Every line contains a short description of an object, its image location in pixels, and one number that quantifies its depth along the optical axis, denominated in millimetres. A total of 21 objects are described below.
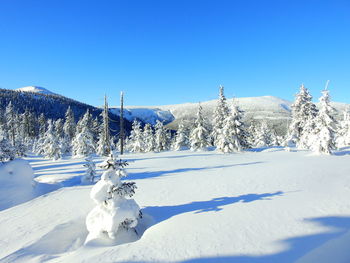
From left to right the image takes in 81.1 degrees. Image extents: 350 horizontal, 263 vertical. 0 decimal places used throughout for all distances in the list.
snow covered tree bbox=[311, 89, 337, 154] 23389
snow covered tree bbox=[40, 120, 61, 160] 37719
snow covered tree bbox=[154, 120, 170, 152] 53844
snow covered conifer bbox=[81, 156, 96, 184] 16612
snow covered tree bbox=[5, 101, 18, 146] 53162
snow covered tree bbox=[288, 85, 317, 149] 35844
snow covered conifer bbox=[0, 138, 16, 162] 22453
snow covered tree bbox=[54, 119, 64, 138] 67675
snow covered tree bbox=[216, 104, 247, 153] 30266
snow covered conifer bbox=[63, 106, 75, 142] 63381
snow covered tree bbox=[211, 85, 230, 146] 38094
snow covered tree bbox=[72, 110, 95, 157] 39094
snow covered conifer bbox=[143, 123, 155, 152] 54156
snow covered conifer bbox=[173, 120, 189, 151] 51750
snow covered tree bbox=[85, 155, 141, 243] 8320
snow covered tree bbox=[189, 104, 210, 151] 39750
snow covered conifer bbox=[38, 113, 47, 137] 74756
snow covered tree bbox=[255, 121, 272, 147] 55281
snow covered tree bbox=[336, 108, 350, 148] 41159
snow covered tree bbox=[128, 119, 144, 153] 50406
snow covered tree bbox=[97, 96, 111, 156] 44881
